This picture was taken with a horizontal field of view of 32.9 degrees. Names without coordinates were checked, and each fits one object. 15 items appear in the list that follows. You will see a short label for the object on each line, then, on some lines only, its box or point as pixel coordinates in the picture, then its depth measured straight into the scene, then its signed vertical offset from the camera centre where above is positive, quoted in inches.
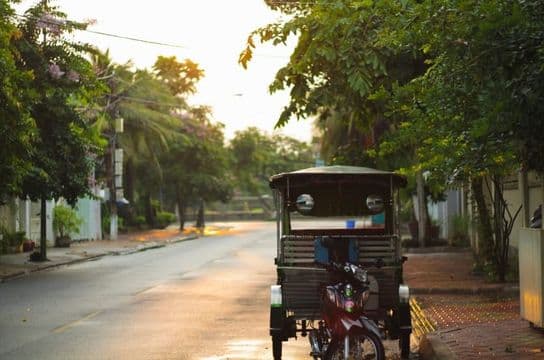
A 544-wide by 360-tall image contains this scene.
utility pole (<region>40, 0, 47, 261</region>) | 1008.9 -22.9
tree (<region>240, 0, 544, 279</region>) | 277.7 +54.0
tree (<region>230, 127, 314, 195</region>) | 3216.0 +171.4
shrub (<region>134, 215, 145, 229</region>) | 2316.7 -48.2
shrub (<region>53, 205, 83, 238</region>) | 1537.9 -28.6
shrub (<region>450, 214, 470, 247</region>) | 1307.3 -51.3
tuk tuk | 411.5 -30.3
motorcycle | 358.3 -46.9
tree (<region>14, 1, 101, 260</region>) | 992.9 +123.7
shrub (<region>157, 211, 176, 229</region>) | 2436.0 -45.5
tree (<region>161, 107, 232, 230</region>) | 2356.1 +99.0
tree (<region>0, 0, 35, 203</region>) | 757.9 +77.8
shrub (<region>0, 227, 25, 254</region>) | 1309.1 -50.2
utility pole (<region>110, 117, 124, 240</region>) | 1782.7 +42.4
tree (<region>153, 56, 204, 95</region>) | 2546.8 +361.1
